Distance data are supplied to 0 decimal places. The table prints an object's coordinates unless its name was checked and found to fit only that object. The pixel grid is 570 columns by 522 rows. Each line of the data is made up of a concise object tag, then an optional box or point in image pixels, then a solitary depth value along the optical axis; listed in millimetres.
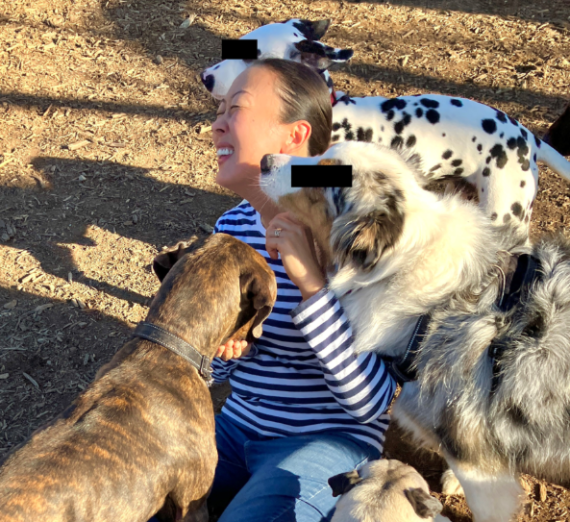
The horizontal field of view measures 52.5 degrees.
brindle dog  2068
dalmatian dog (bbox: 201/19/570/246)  3805
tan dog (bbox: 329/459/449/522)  2230
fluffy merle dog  2328
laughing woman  2479
